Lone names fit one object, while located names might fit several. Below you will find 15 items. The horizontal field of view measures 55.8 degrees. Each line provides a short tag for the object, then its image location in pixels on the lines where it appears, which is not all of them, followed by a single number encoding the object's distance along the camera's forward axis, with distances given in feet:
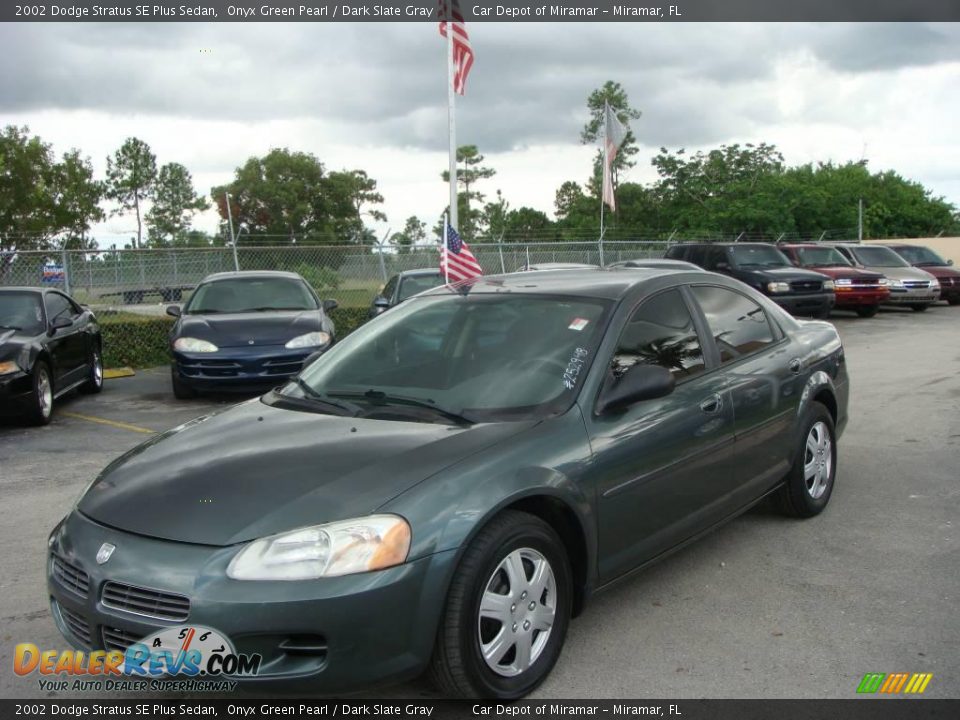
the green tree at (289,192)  256.73
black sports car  29.12
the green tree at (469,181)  236.22
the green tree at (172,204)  237.25
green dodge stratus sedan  9.24
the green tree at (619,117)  183.83
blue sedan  32.86
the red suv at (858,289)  66.13
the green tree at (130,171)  229.25
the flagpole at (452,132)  51.75
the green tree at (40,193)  164.04
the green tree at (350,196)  256.73
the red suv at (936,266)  76.48
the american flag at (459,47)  51.26
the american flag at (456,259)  44.91
